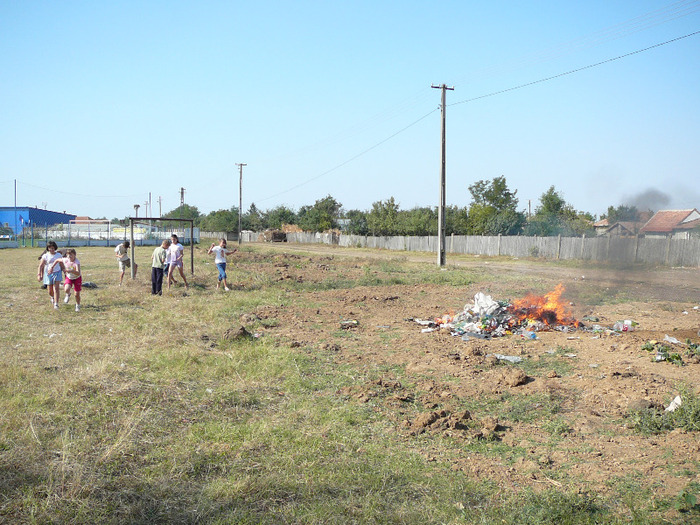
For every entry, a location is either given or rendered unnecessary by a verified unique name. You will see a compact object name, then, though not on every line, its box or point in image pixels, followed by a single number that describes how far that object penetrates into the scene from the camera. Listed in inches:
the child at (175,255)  613.6
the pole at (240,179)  2537.4
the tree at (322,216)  2906.0
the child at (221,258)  637.3
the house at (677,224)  987.9
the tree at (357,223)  2544.3
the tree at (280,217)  3454.7
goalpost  701.9
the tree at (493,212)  1654.8
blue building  2551.7
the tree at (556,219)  1511.4
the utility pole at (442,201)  990.4
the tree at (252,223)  3506.4
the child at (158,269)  595.5
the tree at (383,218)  2237.9
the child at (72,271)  485.1
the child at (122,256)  673.0
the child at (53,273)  480.7
